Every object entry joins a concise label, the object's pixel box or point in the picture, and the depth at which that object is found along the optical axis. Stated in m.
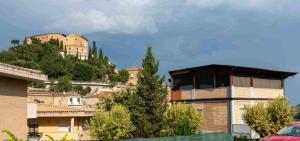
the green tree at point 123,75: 166.81
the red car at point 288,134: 16.73
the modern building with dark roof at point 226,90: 36.38
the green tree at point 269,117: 29.41
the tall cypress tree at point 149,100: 33.34
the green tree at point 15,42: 183.46
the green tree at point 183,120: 30.03
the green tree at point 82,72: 157.00
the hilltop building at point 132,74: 176.02
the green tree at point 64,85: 130.30
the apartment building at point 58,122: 34.34
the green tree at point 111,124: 28.56
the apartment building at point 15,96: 20.75
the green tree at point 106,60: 185.18
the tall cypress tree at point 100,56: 188.07
